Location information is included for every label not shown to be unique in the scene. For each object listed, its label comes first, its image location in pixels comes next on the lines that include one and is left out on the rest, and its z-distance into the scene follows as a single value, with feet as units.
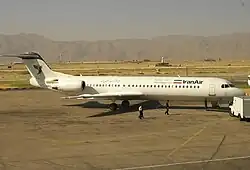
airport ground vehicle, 99.30
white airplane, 120.57
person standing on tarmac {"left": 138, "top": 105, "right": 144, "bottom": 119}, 108.66
